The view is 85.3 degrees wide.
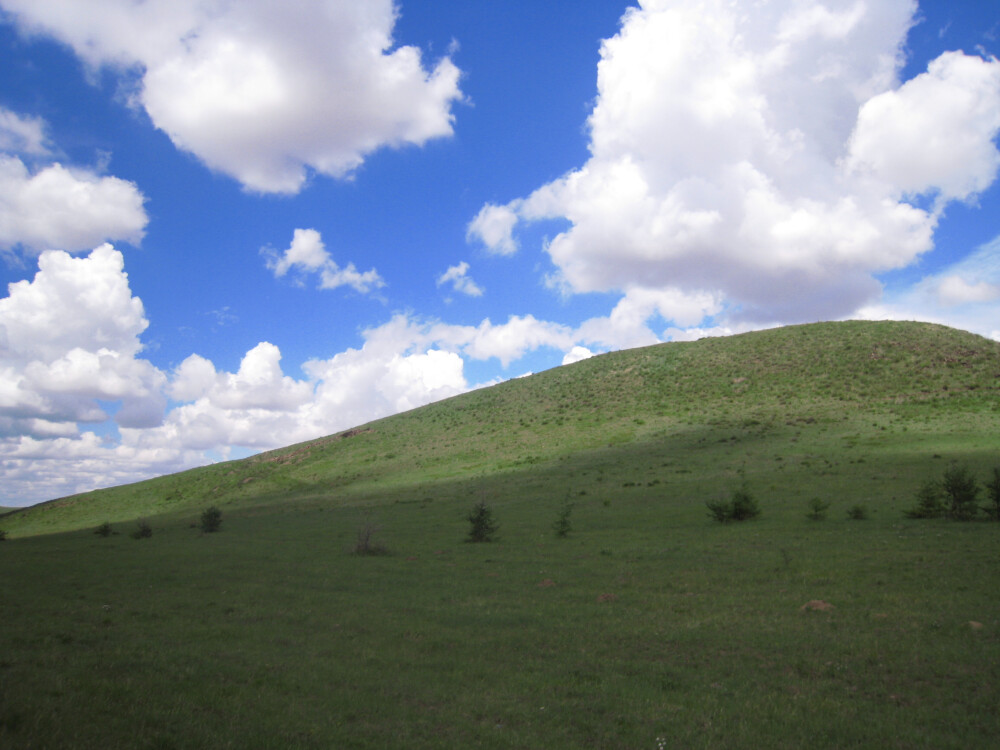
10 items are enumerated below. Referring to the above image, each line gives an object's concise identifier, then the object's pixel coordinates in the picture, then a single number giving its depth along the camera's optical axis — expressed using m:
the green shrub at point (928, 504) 25.83
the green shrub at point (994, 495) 24.41
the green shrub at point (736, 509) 30.16
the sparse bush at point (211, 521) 42.97
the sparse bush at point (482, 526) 31.09
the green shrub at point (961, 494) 25.22
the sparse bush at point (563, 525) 30.45
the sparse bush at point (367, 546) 28.31
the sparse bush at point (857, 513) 27.22
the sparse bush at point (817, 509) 27.61
